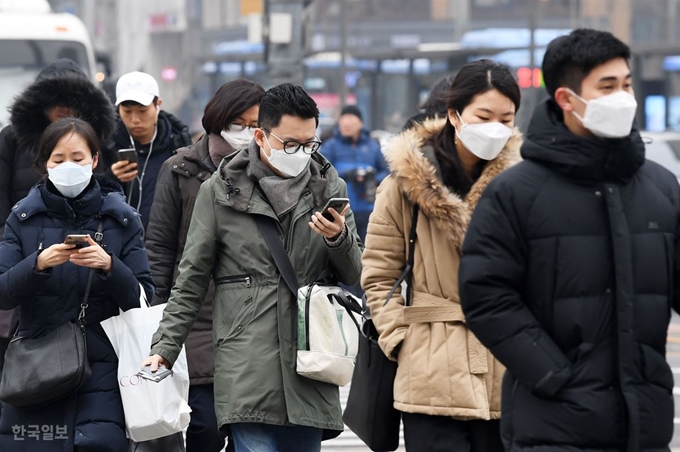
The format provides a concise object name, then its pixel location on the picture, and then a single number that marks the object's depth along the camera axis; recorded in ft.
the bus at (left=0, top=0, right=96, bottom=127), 111.65
